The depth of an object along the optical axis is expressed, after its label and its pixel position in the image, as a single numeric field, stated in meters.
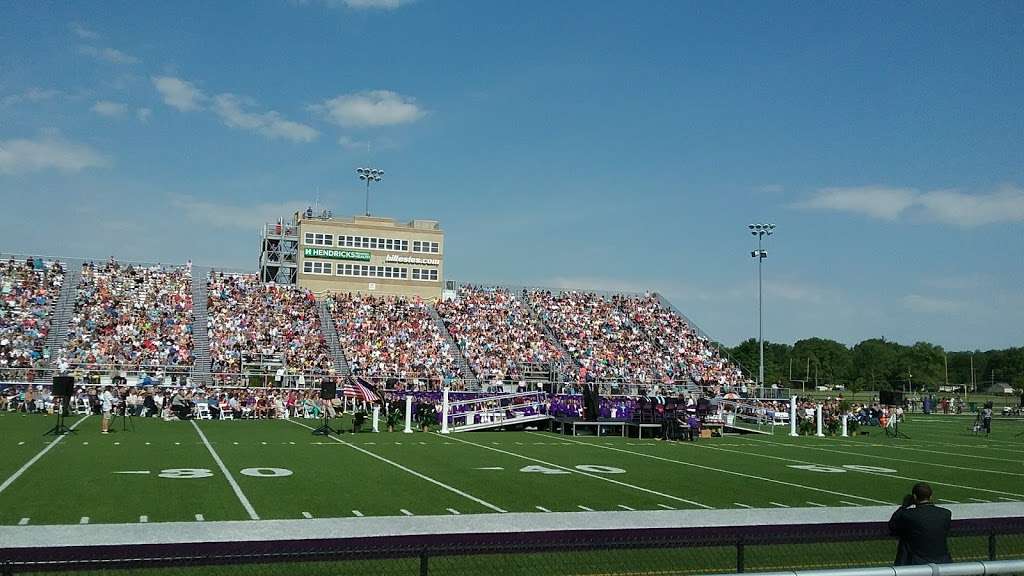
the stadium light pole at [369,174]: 65.81
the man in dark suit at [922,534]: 6.59
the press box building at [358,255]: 59.91
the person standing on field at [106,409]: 25.58
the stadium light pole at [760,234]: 53.50
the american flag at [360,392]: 30.22
